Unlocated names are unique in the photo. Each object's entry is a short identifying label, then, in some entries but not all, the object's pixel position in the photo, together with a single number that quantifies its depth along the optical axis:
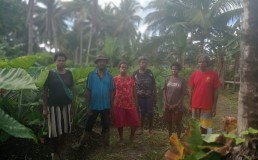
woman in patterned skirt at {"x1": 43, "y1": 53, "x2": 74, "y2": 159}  2.60
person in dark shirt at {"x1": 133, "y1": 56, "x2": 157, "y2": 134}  3.32
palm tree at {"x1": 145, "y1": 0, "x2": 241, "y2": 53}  8.97
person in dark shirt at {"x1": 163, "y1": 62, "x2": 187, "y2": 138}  3.07
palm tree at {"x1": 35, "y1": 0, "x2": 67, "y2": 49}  20.67
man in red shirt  2.78
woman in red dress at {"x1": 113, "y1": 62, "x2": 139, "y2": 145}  3.06
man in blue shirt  2.84
